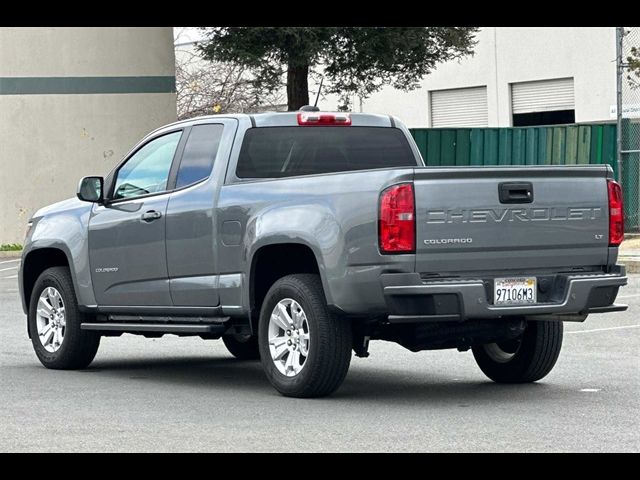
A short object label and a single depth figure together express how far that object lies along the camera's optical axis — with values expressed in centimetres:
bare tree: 4497
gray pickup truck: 940
